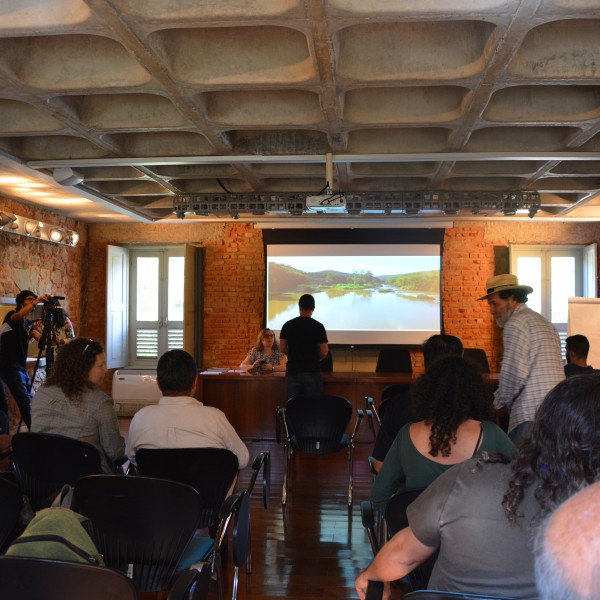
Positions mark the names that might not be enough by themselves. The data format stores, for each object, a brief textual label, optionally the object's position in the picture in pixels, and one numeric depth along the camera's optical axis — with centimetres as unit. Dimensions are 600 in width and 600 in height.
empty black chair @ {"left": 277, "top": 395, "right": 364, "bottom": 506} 519
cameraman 677
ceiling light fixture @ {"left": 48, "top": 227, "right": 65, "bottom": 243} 875
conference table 740
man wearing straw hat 391
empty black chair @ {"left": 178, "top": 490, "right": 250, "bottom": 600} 267
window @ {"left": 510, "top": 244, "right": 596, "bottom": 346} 1004
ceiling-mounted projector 677
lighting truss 777
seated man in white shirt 317
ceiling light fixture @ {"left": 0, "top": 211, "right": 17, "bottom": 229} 727
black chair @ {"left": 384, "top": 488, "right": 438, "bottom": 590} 240
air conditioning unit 993
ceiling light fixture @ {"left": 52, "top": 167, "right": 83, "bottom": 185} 677
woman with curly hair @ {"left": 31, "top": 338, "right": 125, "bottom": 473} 338
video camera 652
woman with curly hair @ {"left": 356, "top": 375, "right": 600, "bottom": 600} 141
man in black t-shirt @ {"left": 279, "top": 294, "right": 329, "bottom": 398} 662
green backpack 149
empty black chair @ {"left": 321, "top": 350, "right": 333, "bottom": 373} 783
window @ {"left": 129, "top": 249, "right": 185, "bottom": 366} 1059
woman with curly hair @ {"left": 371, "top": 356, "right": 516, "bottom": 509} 254
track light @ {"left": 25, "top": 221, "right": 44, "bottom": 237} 801
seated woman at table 768
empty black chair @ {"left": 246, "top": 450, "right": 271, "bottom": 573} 360
